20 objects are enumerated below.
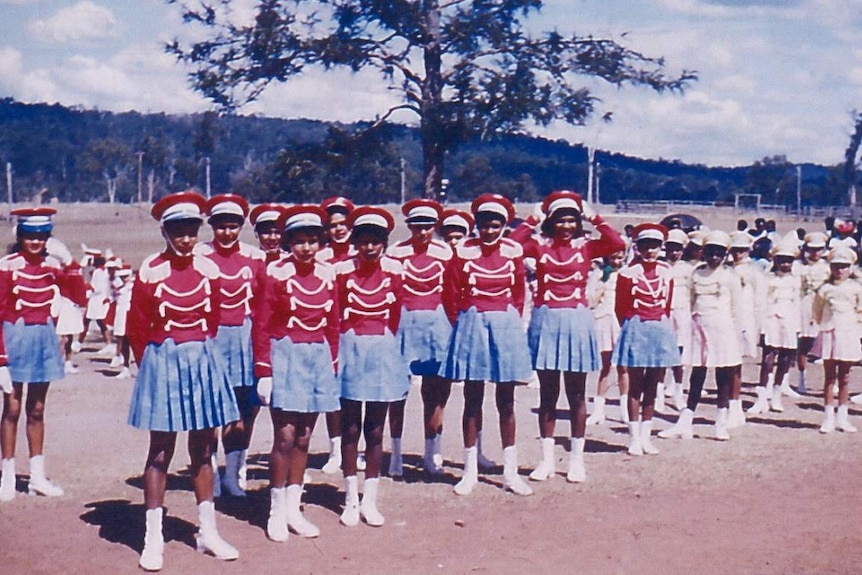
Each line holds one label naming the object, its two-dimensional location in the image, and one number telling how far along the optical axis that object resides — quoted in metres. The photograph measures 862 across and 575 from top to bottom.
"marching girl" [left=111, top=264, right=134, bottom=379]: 15.98
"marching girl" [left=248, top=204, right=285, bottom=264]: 8.75
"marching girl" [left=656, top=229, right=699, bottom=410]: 11.12
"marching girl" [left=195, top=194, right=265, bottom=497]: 7.84
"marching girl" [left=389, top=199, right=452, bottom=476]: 8.94
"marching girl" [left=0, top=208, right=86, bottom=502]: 8.15
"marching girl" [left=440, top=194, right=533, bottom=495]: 8.32
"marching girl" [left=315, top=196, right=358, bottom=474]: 8.92
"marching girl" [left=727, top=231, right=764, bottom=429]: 11.55
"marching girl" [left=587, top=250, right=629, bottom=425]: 12.04
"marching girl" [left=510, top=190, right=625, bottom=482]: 8.62
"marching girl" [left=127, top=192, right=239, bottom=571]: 6.64
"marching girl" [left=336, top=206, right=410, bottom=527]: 7.44
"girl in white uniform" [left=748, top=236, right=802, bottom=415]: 12.52
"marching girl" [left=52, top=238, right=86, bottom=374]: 15.15
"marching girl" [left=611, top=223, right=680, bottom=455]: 9.88
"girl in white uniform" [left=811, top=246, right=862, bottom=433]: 11.30
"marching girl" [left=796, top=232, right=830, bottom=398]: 13.81
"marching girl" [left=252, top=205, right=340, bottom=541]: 7.13
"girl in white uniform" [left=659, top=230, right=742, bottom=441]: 10.88
